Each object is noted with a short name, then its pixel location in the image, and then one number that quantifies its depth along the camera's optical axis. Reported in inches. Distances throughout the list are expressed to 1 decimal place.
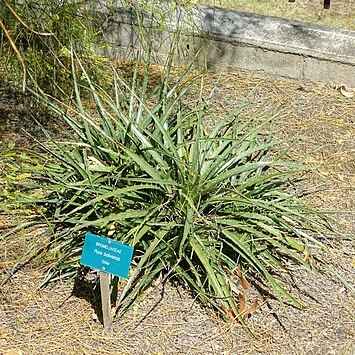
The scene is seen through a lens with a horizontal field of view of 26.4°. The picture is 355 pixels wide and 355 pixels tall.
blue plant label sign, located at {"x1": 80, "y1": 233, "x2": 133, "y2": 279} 120.8
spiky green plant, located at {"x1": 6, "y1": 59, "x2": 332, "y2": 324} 137.8
